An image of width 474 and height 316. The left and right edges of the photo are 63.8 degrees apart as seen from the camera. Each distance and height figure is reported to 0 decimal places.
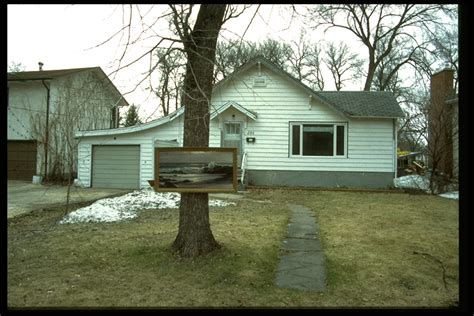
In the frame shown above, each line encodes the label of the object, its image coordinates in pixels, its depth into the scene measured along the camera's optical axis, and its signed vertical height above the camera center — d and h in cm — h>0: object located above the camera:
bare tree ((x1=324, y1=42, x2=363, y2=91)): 3137 +776
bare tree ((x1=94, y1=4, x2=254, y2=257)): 486 +82
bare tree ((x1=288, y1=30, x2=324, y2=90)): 2664 +671
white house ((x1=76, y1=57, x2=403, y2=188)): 1492 +86
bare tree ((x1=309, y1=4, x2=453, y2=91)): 2610 +814
